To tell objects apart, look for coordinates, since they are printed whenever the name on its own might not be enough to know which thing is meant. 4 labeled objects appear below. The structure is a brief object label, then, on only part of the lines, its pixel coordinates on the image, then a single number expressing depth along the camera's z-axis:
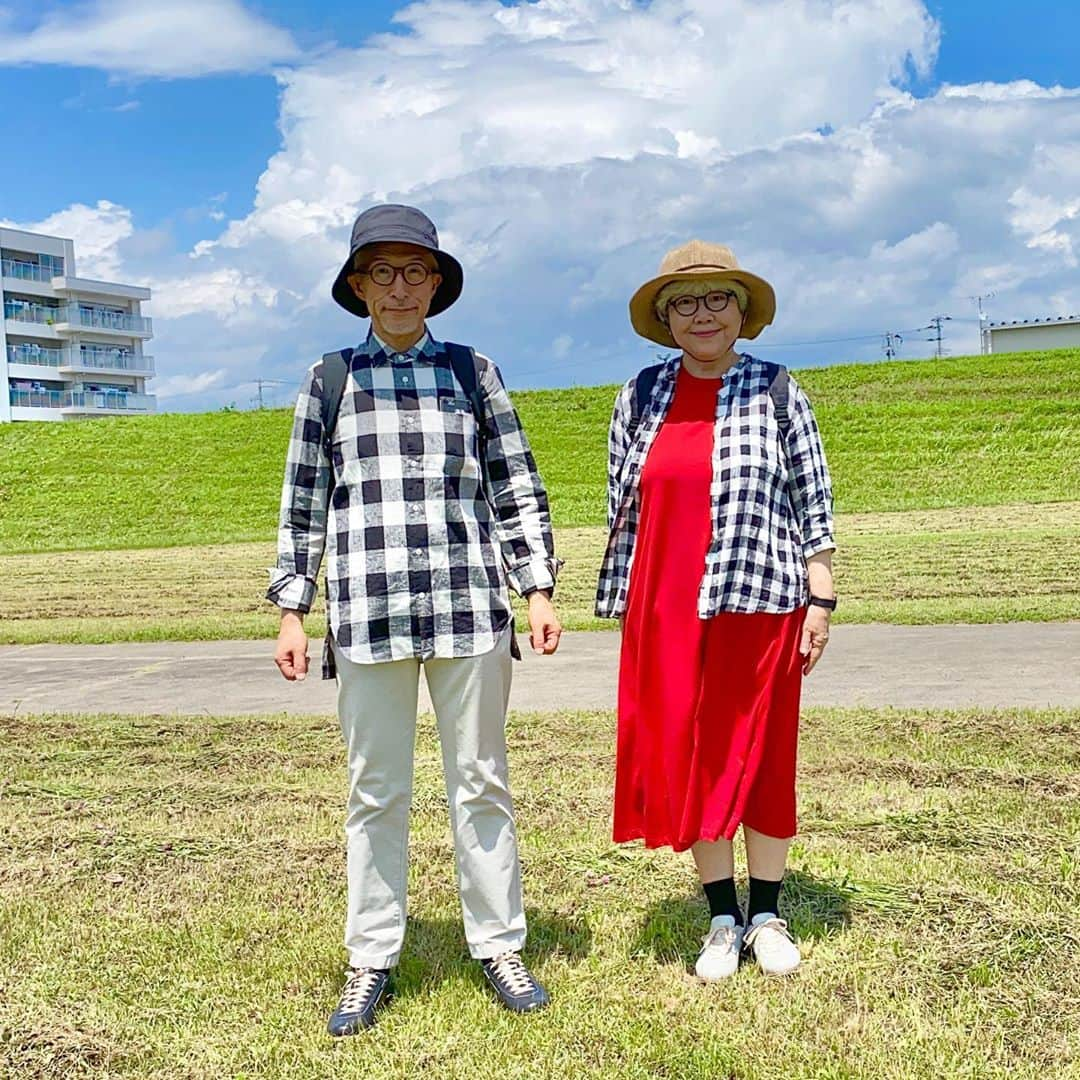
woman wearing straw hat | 4.01
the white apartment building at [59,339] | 78.44
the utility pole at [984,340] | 62.49
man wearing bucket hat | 3.74
